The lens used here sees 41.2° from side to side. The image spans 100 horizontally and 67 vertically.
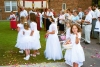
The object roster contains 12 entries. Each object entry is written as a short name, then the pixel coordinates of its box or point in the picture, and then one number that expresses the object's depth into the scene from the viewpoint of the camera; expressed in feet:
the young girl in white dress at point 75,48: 13.70
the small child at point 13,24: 35.26
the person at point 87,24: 22.32
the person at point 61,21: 31.05
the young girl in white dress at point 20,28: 17.67
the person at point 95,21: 26.29
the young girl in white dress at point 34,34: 16.82
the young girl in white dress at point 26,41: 16.68
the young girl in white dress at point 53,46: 16.62
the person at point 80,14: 29.83
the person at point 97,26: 23.85
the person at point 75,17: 25.80
